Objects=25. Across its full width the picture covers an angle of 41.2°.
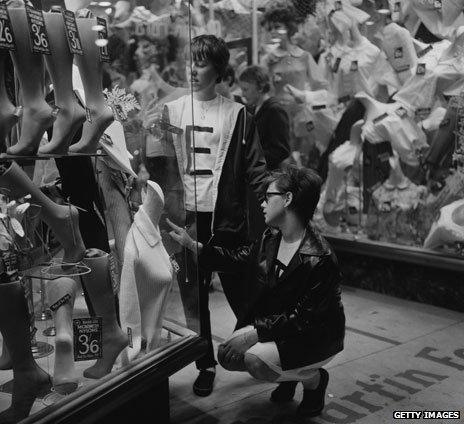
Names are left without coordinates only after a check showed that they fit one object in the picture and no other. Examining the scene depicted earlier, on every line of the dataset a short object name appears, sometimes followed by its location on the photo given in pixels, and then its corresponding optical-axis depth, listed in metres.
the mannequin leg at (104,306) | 1.97
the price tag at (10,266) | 1.70
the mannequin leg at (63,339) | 1.84
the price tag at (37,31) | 1.71
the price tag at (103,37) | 1.97
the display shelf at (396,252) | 4.12
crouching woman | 2.44
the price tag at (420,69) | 4.31
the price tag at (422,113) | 4.34
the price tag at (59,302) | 1.86
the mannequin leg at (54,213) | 1.78
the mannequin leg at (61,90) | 1.80
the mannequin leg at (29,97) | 1.70
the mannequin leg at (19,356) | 1.70
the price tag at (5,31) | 1.63
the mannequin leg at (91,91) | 1.92
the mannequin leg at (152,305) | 2.26
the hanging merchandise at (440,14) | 4.14
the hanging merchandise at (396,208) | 4.52
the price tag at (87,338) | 1.89
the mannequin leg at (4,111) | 1.68
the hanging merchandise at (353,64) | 4.66
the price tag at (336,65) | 4.91
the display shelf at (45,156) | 1.70
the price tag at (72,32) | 1.82
